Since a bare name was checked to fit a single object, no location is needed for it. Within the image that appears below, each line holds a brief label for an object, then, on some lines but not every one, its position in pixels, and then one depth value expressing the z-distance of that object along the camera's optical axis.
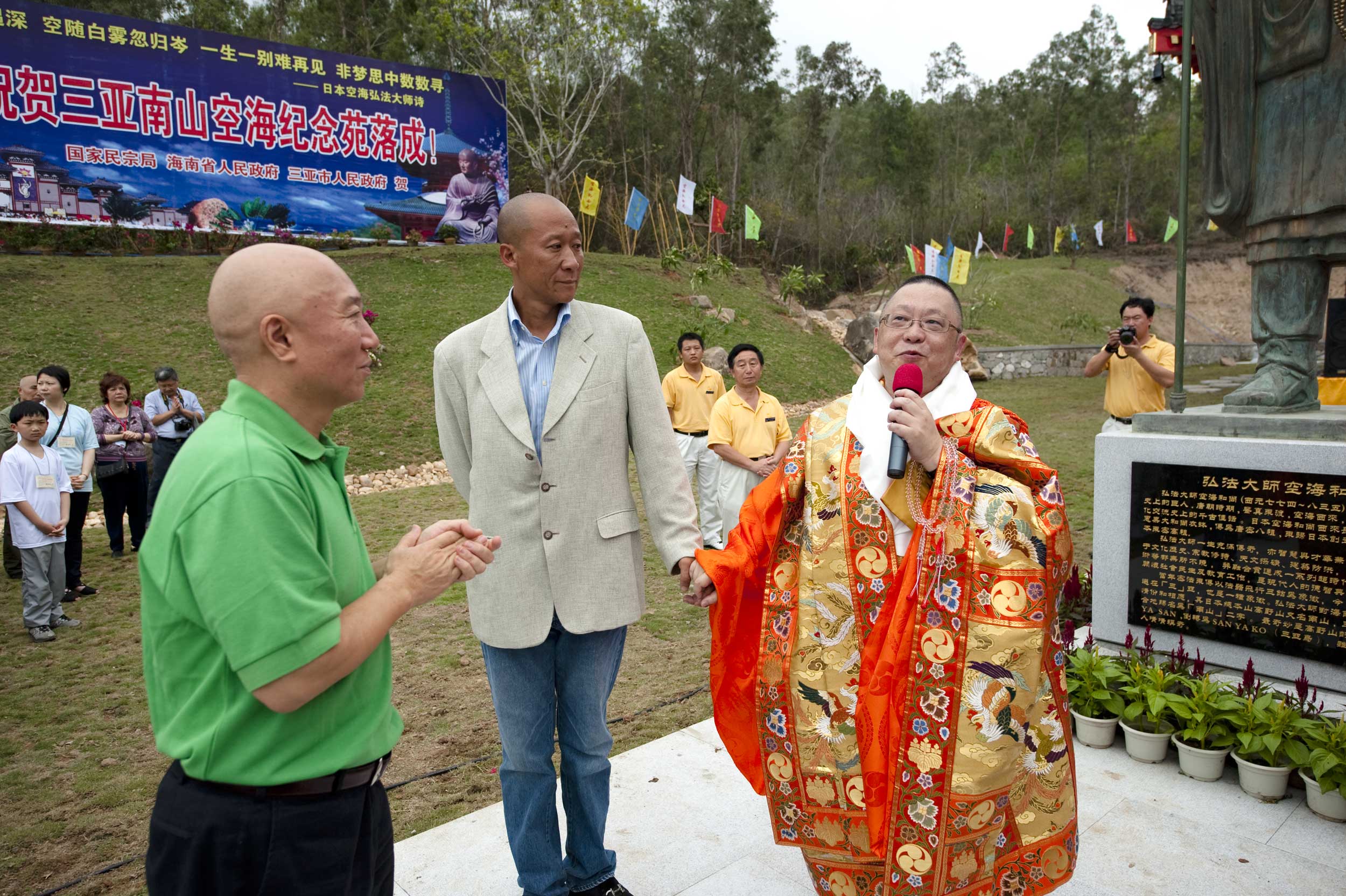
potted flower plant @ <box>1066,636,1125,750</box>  3.51
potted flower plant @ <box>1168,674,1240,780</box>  3.21
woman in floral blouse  7.18
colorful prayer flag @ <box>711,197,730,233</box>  19.59
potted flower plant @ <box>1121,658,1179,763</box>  3.36
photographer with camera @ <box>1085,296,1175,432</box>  5.64
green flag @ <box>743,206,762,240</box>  18.42
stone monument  3.62
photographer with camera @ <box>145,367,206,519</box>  7.66
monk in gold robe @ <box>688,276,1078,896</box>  1.96
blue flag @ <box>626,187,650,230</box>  17.83
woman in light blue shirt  6.34
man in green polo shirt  1.23
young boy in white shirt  5.36
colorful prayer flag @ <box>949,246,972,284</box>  20.14
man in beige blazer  2.27
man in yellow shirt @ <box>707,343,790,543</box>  6.04
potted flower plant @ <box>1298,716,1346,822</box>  2.87
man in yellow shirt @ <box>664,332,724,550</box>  7.00
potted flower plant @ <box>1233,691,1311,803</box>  3.05
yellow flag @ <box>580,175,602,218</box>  17.31
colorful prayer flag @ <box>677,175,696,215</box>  18.06
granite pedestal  3.56
